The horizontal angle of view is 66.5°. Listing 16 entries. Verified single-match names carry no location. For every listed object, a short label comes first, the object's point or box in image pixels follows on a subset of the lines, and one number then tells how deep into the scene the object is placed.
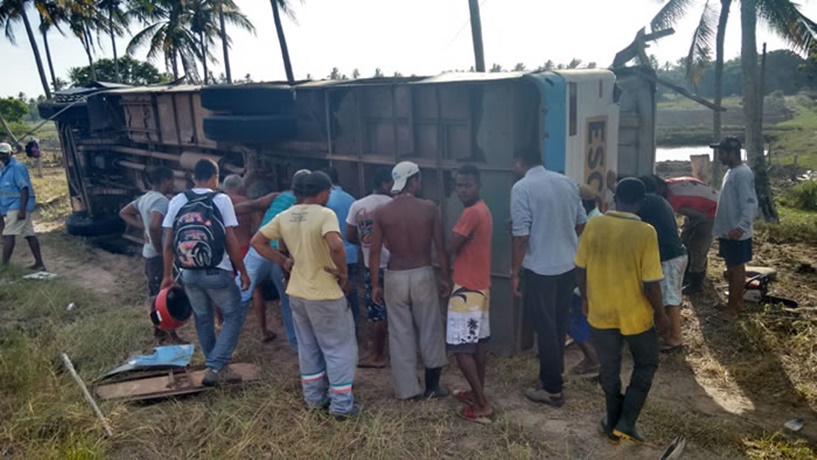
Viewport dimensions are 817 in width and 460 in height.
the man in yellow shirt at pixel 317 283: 4.35
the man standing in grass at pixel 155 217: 6.06
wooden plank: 4.87
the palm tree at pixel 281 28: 21.81
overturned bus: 5.41
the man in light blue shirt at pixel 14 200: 8.47
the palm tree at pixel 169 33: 29.50
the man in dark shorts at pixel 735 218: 6.09
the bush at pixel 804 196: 13.51
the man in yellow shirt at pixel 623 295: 3.89
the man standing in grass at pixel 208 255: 4.73
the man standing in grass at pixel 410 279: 4.54
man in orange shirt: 4.44
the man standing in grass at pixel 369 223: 5.17
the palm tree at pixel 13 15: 28.20
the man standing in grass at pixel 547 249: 4.64
